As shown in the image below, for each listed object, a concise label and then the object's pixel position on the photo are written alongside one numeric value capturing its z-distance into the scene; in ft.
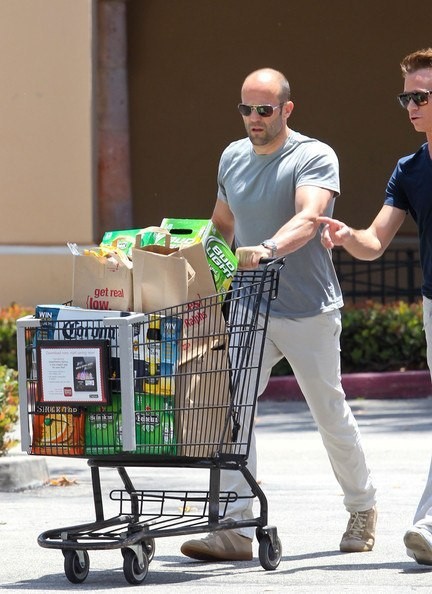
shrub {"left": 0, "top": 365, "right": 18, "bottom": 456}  57.98
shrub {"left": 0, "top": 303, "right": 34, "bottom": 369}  94.68
